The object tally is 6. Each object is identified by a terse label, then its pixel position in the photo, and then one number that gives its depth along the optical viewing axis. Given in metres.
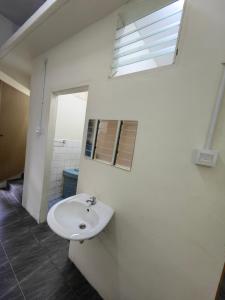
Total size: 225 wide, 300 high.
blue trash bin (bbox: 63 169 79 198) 2.68
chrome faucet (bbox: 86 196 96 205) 1.31
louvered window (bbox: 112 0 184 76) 0.99
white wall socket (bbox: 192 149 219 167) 0.77
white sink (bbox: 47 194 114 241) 1.07
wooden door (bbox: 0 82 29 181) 2.86
